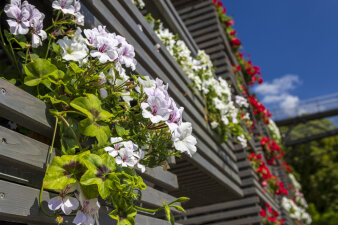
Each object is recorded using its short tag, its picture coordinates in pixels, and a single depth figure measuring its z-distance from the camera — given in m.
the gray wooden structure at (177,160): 1.30
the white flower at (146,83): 1.79
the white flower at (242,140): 5.08
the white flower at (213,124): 4.57
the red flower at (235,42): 7.88
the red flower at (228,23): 7.63
